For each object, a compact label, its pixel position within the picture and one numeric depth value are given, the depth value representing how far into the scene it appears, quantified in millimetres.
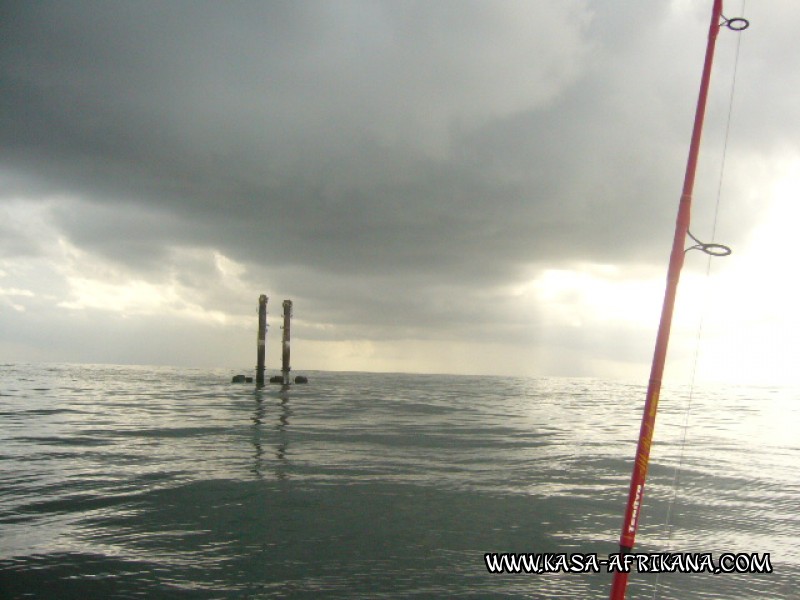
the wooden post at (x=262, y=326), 59312
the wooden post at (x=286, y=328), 62844
